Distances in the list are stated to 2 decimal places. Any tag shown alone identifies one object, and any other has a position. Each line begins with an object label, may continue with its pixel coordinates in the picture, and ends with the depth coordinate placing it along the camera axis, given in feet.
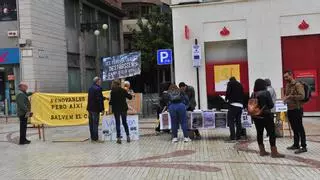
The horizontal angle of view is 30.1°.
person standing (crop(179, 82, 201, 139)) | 51.70
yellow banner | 57.93
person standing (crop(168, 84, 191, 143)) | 49.49
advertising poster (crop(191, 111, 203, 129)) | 51.06
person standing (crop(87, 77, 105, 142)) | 52.90
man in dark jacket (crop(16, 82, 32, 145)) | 52.90
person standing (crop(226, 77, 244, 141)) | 48.08
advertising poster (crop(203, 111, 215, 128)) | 50.85
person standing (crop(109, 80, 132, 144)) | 51.19
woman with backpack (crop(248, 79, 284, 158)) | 38.68
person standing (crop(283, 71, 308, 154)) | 40.14
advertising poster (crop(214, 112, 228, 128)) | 50.78
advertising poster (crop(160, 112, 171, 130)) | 52.60
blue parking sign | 72.23
